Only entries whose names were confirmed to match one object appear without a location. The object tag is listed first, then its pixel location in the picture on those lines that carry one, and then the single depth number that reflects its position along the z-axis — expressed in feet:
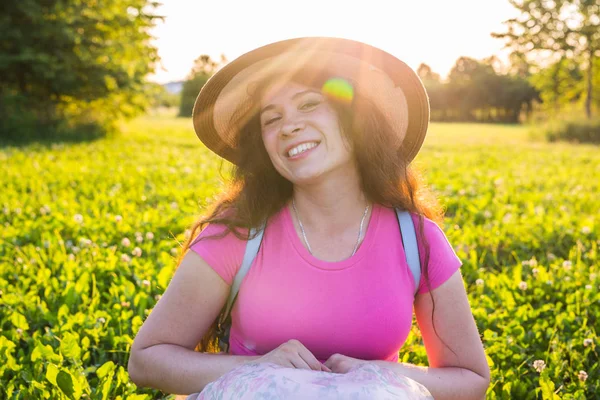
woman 6.79
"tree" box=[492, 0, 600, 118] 123.44
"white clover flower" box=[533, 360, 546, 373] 9.20
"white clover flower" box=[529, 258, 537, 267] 13.98
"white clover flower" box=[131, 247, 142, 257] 13.91
